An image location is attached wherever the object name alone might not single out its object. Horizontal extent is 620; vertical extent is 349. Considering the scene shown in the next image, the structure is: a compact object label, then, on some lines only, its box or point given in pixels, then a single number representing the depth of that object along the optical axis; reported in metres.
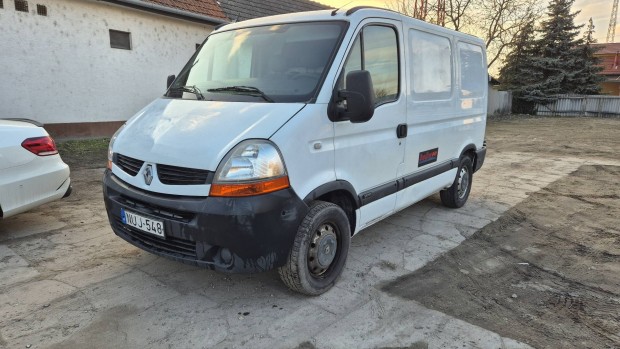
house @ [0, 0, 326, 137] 8.45
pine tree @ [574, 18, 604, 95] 25.11
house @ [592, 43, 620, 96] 39.01
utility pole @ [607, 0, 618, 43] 51.02
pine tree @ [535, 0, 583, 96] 24.77
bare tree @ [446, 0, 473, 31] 22.72
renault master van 2.61
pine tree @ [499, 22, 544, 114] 24.83
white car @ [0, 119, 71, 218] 3.84
